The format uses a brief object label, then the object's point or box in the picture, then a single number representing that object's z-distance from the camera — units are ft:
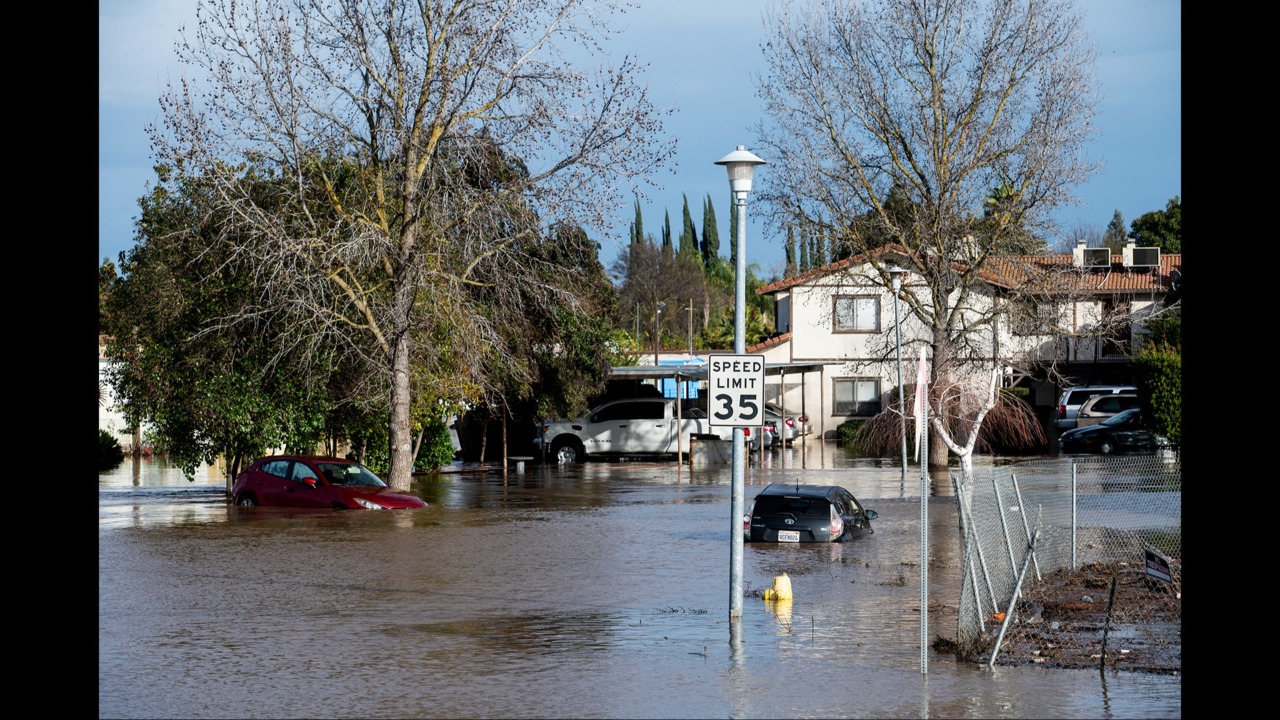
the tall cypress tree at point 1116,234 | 351.30
